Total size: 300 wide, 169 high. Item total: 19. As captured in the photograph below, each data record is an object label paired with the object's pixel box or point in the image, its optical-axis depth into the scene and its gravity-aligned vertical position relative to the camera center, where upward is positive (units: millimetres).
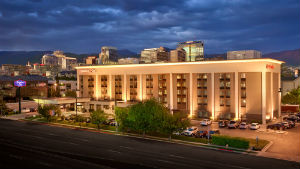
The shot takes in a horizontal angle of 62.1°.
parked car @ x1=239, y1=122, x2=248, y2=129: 57578 -10011
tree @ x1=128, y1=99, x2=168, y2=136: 46612 -6296
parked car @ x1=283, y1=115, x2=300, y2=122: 67806 -9793
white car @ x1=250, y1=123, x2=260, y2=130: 56444 -9896
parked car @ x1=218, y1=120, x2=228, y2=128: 60128 -9976
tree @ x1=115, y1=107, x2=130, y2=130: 49625 -6941
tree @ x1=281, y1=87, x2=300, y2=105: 90444 -5646
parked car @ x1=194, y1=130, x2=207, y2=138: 48925 -10171
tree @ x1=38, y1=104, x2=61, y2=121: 65500 -7412
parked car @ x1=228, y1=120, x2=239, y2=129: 58369 -9899
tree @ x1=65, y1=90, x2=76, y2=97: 113562 -4901
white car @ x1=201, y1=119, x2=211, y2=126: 61816 -9836
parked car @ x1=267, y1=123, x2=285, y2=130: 56294 -9978
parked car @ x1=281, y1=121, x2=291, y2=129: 57388 -9742
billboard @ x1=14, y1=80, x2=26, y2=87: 96312 +171
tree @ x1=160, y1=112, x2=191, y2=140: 44969 -7430
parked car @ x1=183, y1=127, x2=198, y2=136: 50438 -9991
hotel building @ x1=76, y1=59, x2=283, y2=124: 65638 -1187
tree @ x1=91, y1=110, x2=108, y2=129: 55312 -7707
